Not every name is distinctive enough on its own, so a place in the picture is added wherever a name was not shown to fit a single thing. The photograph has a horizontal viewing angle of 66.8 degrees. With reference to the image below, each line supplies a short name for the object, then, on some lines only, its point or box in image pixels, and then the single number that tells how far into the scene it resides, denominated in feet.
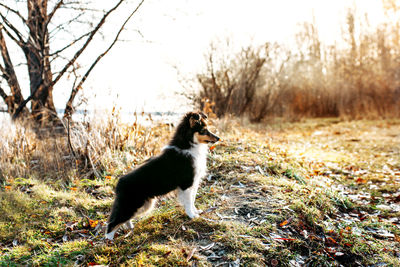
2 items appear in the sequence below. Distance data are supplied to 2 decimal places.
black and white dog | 12.53
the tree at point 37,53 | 33.22
